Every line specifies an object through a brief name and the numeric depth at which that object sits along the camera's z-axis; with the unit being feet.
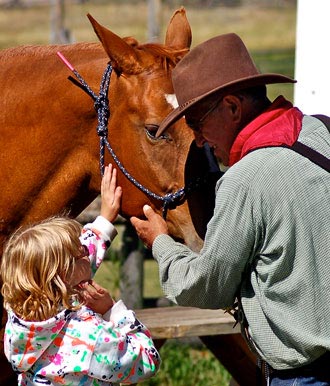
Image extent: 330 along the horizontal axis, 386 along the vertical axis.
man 19.30
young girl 20.62
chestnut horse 25.13
